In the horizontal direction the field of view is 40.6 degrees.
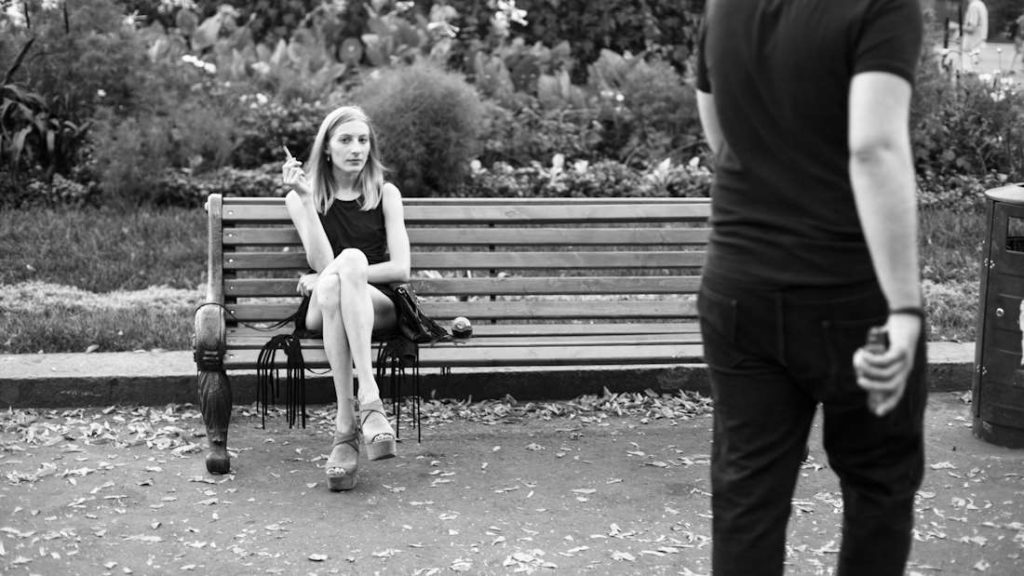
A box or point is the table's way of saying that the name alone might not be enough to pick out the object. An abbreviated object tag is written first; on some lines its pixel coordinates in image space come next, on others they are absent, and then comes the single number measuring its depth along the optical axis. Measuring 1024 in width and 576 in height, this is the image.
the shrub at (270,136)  10.09
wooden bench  5.76
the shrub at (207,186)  9.38
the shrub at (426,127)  9.12
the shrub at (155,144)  9.24
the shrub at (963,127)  10.18
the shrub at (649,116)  10.35
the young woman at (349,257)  5.11
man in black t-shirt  2.59
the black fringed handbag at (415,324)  5.46
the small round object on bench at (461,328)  5.62
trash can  5.50
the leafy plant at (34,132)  9.74
